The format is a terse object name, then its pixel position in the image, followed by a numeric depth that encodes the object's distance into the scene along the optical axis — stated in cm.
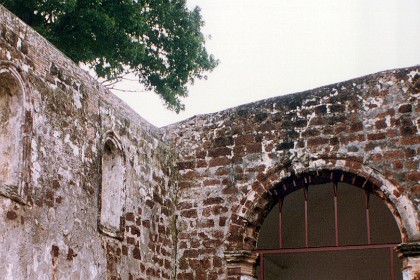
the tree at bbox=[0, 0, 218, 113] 1160
